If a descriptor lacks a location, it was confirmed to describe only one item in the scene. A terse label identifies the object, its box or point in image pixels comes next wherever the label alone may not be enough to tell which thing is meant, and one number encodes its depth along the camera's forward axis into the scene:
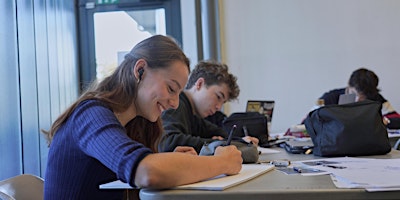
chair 1.37
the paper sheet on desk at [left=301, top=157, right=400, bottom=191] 0.96
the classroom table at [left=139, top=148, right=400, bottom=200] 0.93
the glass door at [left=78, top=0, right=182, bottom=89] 4.32
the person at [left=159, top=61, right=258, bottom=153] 2.31
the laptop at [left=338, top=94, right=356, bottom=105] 3.42
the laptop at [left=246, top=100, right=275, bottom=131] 3.23
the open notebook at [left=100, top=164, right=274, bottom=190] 0.99
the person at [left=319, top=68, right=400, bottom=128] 3.73
